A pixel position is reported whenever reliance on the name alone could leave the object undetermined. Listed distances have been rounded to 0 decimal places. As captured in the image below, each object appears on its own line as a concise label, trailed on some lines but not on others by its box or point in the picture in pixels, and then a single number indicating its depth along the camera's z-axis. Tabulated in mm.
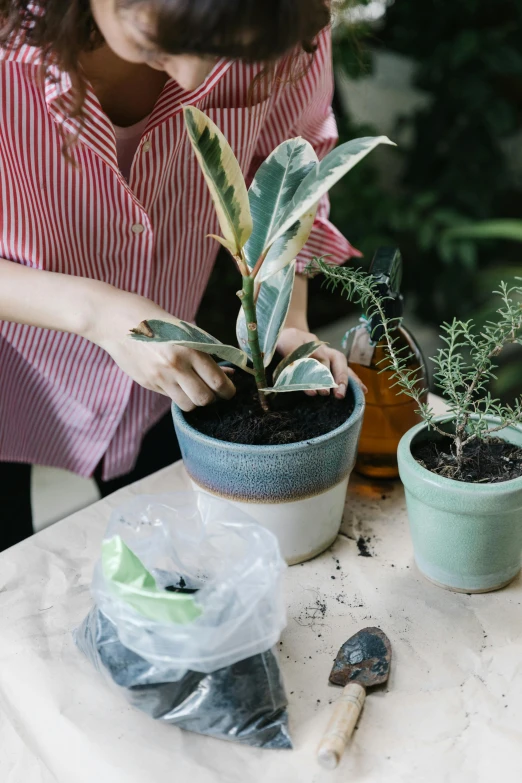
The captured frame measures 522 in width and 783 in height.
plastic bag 539
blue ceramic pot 669
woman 555
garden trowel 537
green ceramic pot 638
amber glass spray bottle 814
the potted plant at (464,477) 645
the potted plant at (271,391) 612
